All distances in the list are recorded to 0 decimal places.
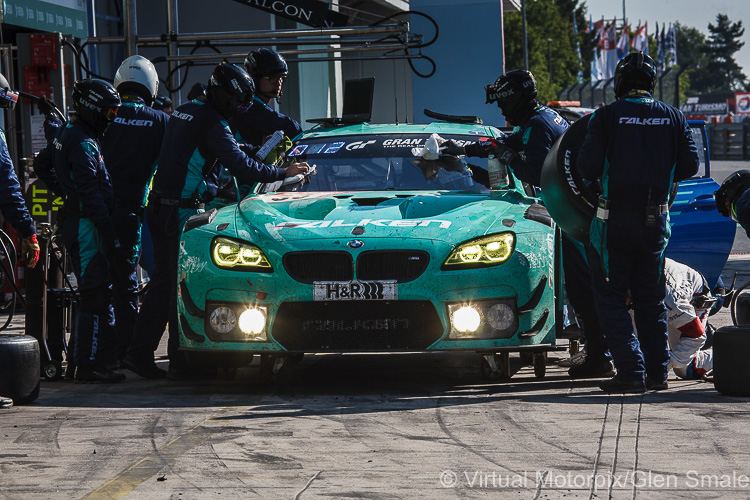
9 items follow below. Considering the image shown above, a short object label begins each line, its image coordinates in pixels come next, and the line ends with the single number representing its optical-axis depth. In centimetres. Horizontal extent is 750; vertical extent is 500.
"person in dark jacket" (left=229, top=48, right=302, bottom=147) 1798
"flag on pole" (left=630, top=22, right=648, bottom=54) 16900
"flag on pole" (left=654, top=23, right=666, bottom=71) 19400
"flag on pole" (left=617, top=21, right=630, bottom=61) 16350
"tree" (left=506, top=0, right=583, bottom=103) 13987
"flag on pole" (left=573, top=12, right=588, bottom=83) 18431
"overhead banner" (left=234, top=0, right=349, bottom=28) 2756
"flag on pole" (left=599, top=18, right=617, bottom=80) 15300
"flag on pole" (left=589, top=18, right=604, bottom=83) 15250
